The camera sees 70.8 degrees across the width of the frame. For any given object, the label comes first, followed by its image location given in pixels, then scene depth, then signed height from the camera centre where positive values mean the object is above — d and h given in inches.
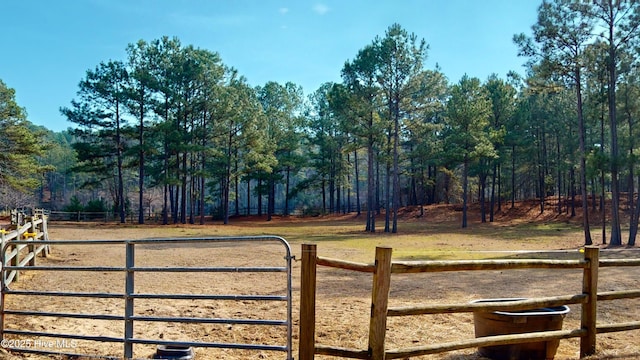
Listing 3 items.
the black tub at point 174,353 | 182.2 -64.4
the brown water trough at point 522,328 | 183.3 -54.7
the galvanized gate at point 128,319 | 162.2 -47.6
